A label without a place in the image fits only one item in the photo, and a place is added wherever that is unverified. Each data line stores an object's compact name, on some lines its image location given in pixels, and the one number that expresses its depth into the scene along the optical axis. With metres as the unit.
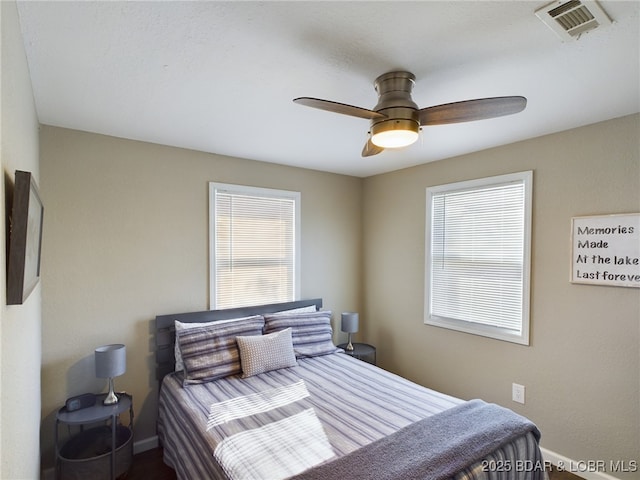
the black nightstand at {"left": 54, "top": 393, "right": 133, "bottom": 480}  1.99
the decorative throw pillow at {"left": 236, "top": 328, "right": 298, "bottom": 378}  2.50
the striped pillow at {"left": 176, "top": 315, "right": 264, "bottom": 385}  2.38
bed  1.49
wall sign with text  2.02
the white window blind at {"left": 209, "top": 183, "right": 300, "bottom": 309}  2.96
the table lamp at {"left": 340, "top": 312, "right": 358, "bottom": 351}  3.37
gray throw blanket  1.40
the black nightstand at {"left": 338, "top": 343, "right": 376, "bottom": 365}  3.29
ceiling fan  1.38
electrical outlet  2.56
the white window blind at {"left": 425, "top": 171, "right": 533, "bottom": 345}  2.59
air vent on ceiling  1.13
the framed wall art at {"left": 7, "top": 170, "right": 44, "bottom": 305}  0.88
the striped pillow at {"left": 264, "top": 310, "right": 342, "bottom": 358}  2.89
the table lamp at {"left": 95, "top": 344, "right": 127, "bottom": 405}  2.16
